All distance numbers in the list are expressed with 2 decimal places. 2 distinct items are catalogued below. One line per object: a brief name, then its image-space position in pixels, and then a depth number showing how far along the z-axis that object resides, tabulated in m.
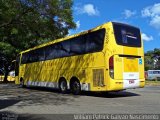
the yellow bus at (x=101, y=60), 7.06
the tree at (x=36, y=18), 8.88
